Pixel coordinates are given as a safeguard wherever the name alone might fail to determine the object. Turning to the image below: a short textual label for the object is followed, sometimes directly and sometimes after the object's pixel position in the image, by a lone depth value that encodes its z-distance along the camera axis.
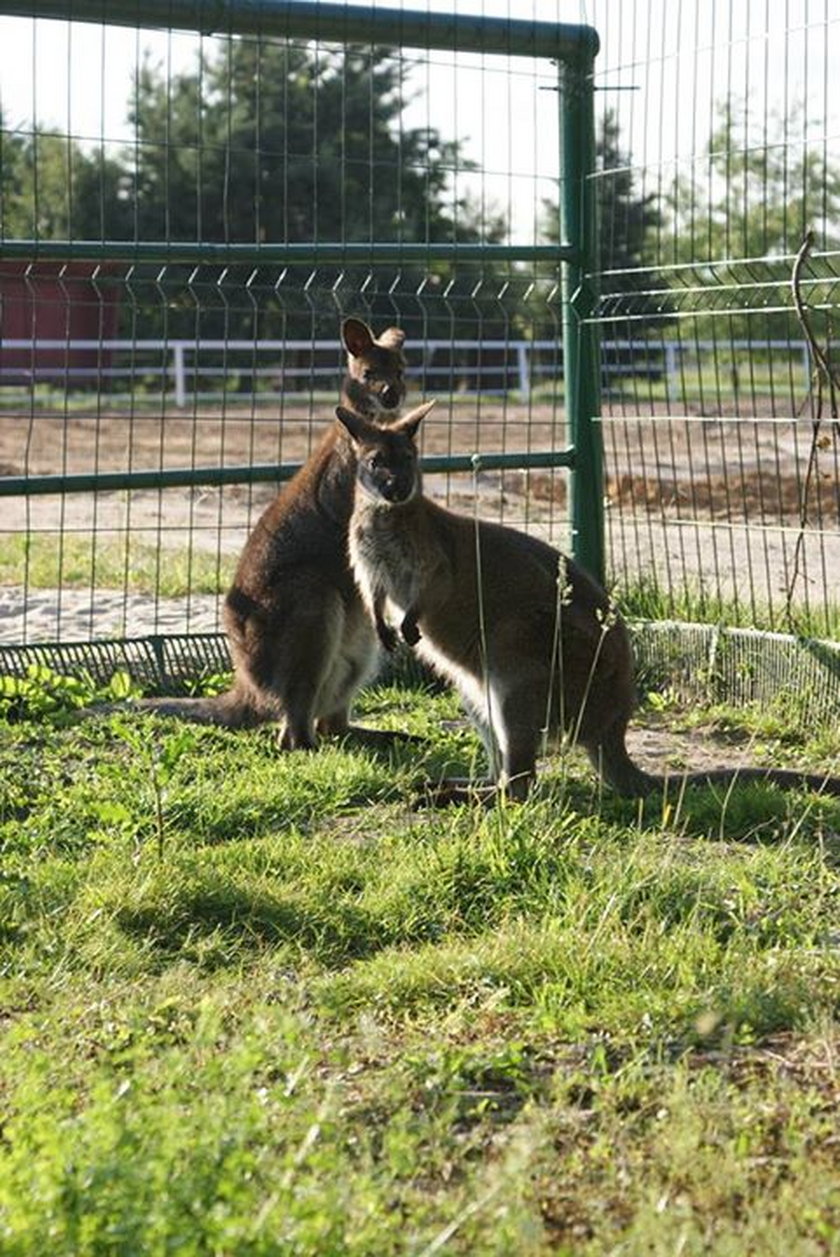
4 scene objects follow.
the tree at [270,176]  31.27
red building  25.59
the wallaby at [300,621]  7.54
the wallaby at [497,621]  6.39
